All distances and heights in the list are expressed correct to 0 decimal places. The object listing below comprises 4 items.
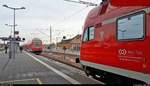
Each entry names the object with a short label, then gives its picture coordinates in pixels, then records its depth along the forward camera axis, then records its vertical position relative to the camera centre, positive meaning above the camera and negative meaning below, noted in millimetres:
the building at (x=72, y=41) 39831 +568
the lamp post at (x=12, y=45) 14422 -283
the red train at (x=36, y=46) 23196 -639
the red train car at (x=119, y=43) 3139 -10
